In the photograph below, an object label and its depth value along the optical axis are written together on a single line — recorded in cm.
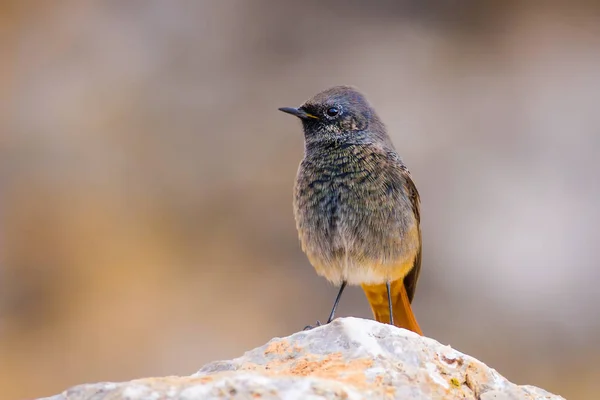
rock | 549
